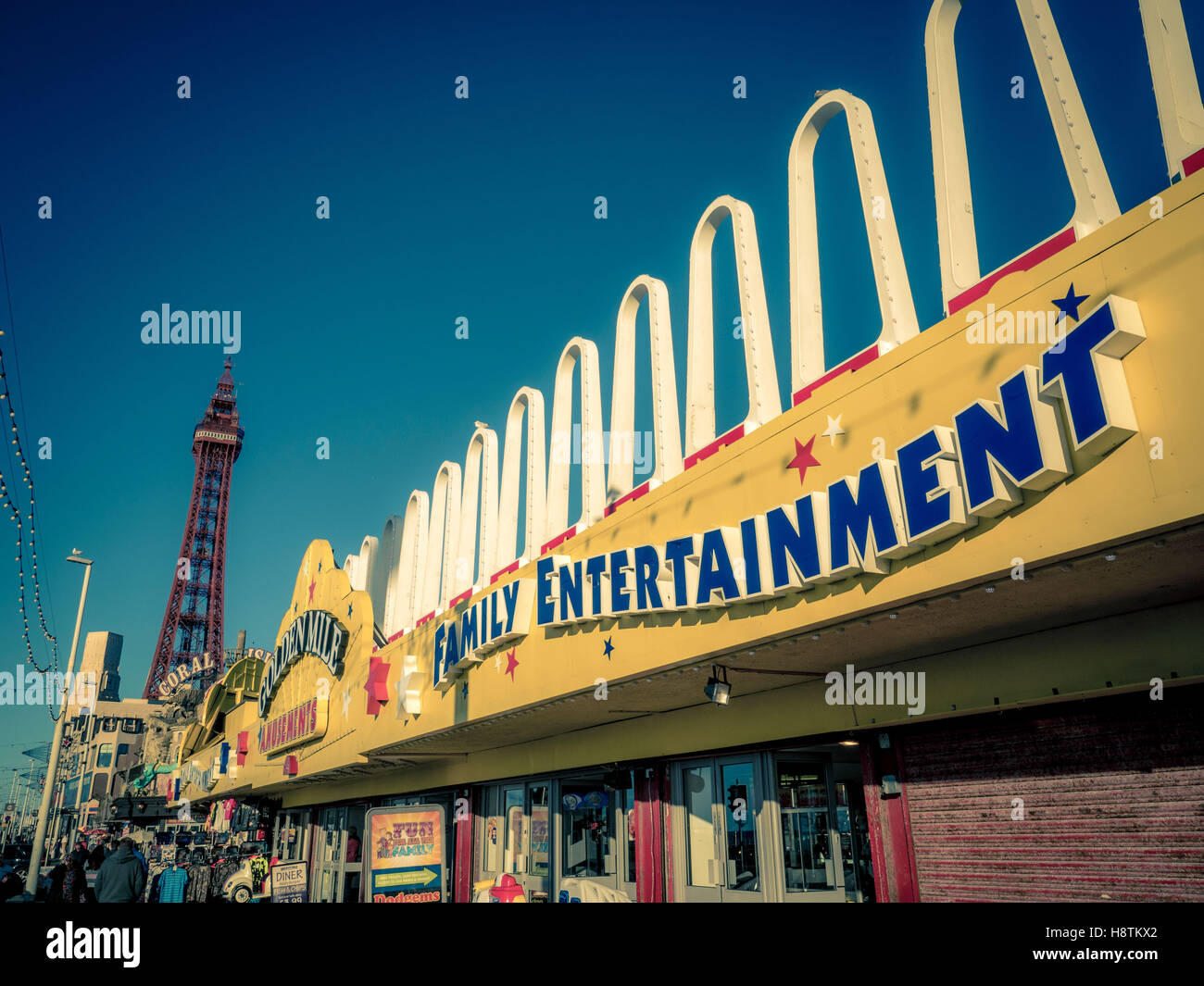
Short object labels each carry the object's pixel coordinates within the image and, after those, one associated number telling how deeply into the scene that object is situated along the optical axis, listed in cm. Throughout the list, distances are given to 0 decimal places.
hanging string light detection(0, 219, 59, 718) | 1337
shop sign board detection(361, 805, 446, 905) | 1025
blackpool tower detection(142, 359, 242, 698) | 9344
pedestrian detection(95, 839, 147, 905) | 1030
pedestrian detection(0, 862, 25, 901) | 1382
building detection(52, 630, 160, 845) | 10012
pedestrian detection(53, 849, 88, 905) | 1335
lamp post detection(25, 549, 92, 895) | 2326
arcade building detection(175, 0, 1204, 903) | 517
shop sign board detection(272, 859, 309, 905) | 1662
